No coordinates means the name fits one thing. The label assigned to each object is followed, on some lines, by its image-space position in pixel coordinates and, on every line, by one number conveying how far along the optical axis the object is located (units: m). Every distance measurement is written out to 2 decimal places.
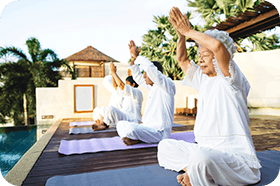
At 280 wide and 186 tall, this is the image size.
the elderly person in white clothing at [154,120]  2.98
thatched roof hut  11.11
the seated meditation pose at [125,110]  3.68
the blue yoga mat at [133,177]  1.66
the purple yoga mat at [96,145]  2.79
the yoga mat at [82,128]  4.40
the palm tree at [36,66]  7.64
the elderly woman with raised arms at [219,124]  1.41
